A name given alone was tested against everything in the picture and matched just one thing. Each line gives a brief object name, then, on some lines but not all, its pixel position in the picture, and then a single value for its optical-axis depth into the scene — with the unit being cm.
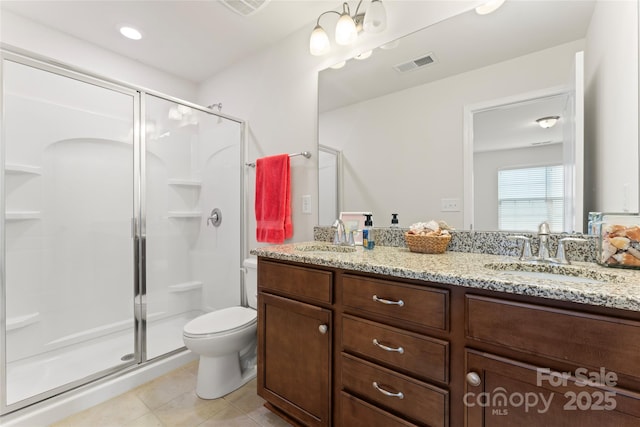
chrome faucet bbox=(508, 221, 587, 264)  108
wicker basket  131
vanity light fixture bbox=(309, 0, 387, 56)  156
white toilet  160
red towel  205
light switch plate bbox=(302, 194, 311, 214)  202
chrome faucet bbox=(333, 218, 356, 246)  170
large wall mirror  104
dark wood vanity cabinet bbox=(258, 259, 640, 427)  66
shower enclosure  183
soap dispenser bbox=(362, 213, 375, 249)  159
